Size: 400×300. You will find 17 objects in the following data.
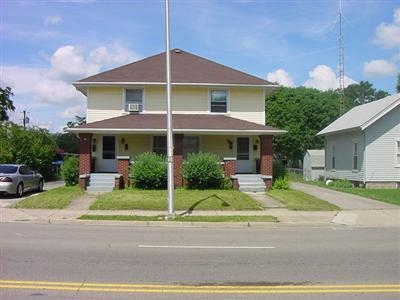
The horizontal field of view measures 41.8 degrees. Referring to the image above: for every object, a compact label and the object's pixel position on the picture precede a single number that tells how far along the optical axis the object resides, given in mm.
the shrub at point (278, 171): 28266
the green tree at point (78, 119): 92700
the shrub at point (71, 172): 27344
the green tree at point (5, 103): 62347
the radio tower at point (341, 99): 51312
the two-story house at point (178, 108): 29188
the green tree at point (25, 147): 33475
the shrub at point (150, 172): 24469
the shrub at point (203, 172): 24594
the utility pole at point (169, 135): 16702
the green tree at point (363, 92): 127375
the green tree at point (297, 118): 70438
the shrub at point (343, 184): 31686
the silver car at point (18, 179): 23266
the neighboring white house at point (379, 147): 30312
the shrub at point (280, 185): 26594
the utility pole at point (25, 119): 77188
